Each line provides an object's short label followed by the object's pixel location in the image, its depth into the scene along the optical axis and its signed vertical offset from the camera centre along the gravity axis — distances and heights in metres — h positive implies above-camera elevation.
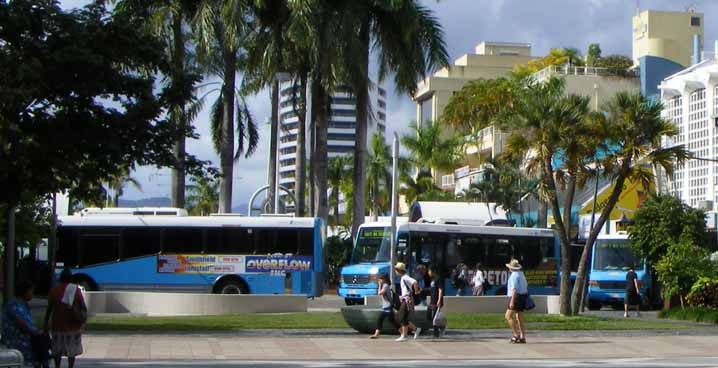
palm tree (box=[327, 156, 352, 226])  85.00 +4.33
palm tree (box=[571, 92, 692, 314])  29.33 +2.39
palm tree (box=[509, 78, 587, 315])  29.55 +2.48
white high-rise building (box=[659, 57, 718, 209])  46.94 +4.58
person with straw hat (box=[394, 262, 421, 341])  23.30 -1.51
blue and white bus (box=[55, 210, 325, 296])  36.59 -0.88
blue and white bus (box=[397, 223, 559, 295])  38.03 -0.86
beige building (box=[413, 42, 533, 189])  89.94 +13.99
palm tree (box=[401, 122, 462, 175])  74.19 +5.45
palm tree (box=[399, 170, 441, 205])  76.44 +2.92
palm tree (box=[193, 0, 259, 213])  37.78 +5.83
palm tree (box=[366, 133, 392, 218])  79.88 +4.43
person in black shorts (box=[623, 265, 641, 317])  35.16 -2.02
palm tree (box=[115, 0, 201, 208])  37.88 +7.04
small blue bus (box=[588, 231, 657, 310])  41.47 -1.65
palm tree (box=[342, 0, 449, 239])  38.62 +6.47
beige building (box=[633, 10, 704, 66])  80.62 +14.31
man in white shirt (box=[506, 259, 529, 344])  22.41 -1.43
